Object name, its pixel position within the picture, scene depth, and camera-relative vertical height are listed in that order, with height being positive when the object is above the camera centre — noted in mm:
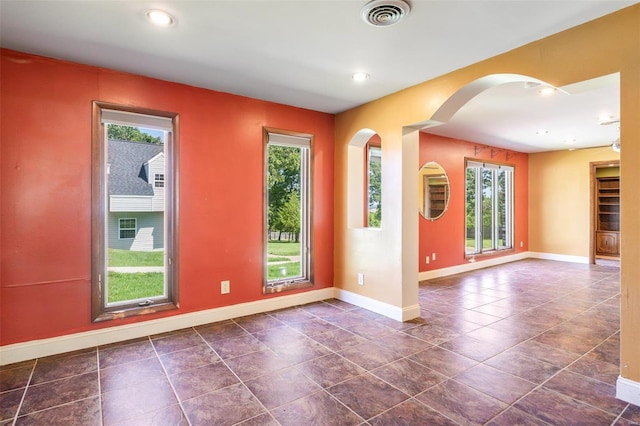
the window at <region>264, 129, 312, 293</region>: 4000 +42
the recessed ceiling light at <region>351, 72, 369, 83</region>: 3046 +1289
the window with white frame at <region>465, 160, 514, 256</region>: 6484 +123
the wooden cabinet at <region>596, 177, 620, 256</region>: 7289 -106
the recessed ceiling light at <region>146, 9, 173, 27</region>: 2070 +1267
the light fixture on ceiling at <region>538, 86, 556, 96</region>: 3323 +1252
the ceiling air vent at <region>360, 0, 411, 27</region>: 1954 +1240
